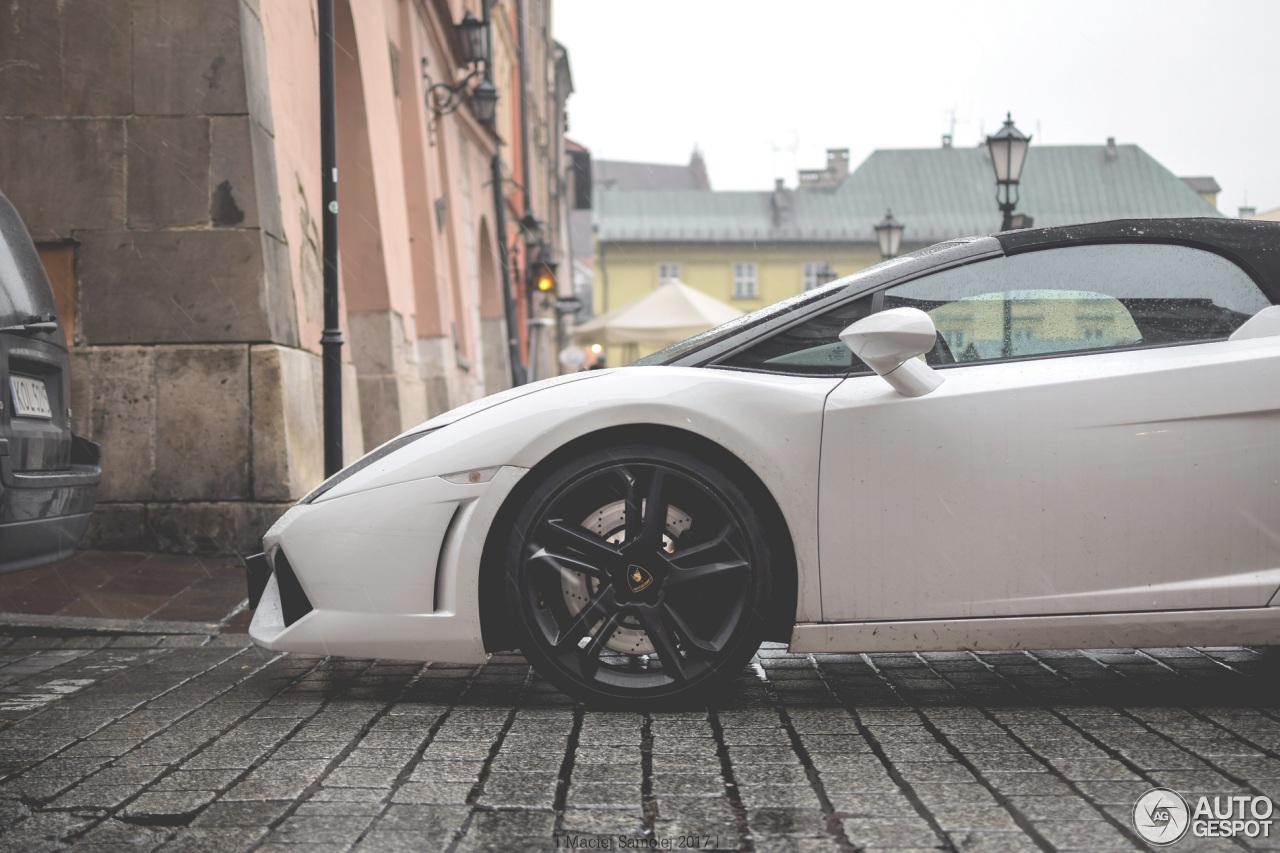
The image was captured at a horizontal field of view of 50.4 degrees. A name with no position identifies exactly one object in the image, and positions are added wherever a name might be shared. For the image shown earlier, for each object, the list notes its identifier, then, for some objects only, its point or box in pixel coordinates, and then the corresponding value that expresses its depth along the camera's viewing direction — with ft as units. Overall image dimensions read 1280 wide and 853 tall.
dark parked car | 13.37
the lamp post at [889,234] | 69.00
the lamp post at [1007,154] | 45.24
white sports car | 11.86
